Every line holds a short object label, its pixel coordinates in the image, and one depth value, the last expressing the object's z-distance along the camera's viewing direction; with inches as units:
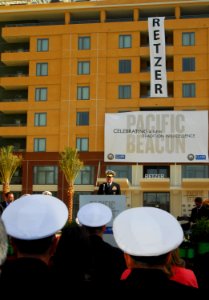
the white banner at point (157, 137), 1791.3
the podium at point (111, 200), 400.8
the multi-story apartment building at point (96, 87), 2031.3
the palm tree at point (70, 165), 1940.2
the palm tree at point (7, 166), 1959.9
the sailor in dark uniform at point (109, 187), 486.3
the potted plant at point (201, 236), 334.6
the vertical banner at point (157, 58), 1932.8
